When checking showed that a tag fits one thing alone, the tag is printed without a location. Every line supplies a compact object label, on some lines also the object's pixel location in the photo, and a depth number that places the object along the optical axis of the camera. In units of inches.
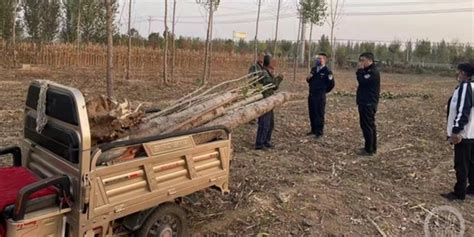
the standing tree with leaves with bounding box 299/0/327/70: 915.4
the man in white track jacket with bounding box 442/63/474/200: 220.1
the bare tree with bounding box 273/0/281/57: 822.4
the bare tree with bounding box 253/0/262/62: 786.0
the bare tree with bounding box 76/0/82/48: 928.3
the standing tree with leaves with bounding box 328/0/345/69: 968.3
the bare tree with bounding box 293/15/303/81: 940.0
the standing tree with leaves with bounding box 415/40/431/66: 1855.3
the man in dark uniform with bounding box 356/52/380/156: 297.9
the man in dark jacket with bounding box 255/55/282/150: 303.1
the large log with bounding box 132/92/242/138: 175.5
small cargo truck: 116.0
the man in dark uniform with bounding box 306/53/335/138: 344.5
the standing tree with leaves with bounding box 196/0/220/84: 660.7
